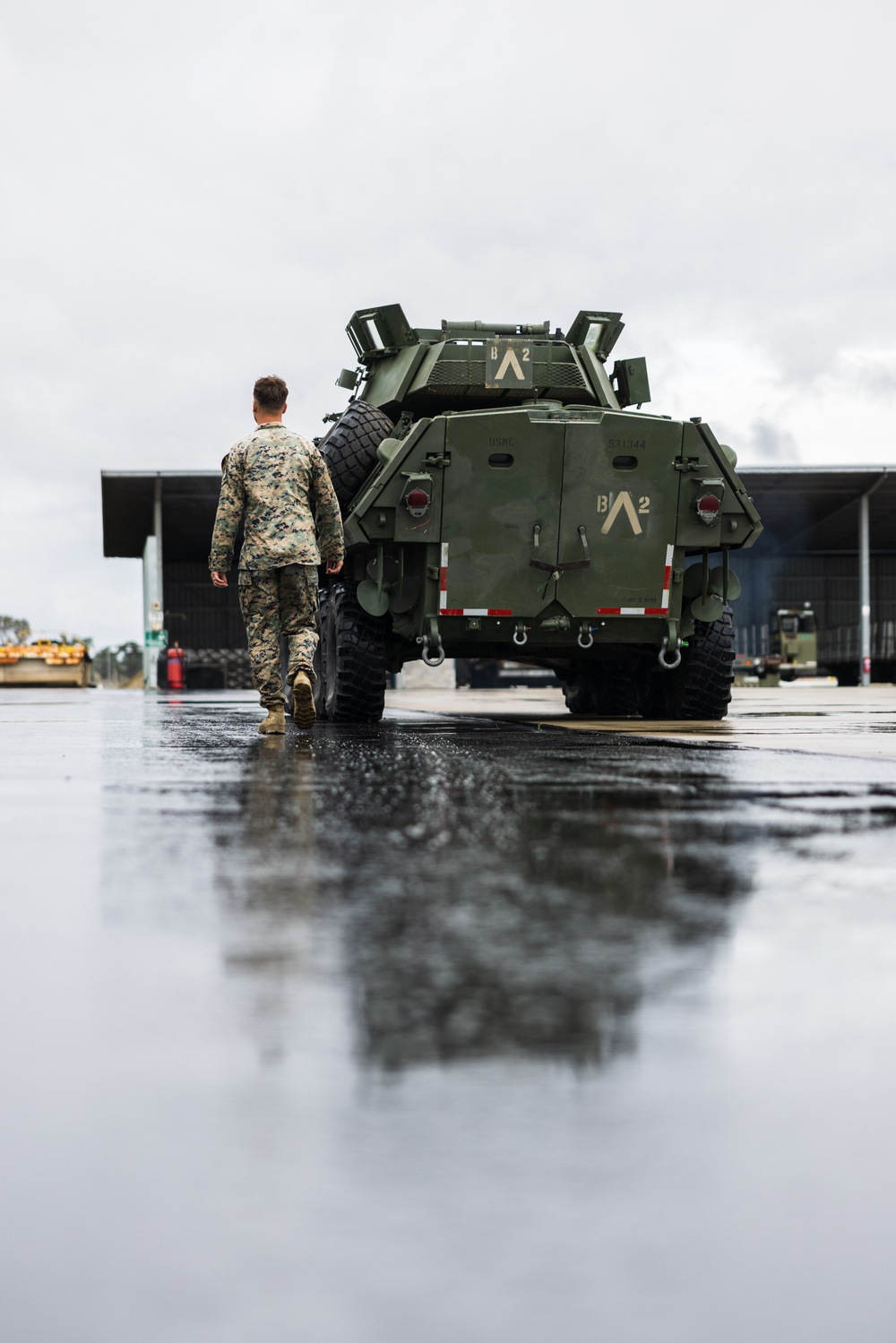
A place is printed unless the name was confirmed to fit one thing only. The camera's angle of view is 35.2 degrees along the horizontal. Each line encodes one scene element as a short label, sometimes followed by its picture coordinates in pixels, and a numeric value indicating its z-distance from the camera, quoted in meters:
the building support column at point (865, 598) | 33.72
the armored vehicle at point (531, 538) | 8.95
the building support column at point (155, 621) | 30.98
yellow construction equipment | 33.66
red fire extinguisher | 29.33
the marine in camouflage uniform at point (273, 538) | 7.61
